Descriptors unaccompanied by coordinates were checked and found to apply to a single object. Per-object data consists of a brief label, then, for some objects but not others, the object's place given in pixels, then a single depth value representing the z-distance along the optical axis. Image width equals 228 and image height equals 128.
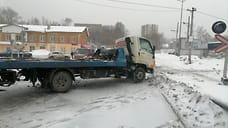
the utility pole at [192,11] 17.86
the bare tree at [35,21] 71.40
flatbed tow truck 4.73
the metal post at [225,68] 6.72
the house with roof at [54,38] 40.00
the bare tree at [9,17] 52.46
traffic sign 5.81
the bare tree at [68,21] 73.79
